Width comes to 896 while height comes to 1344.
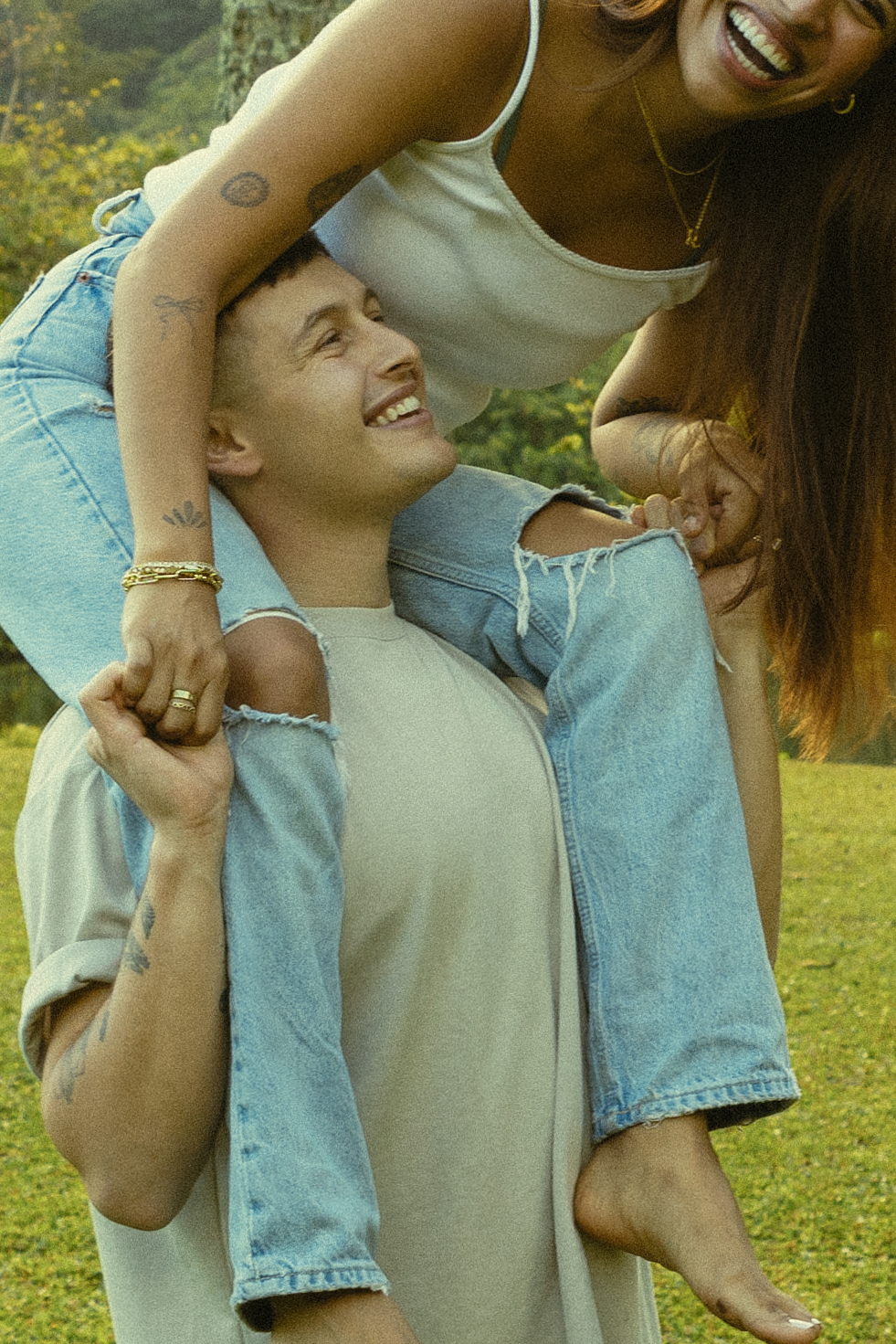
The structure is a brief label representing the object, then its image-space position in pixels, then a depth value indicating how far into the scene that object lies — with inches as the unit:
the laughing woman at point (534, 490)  88.2
